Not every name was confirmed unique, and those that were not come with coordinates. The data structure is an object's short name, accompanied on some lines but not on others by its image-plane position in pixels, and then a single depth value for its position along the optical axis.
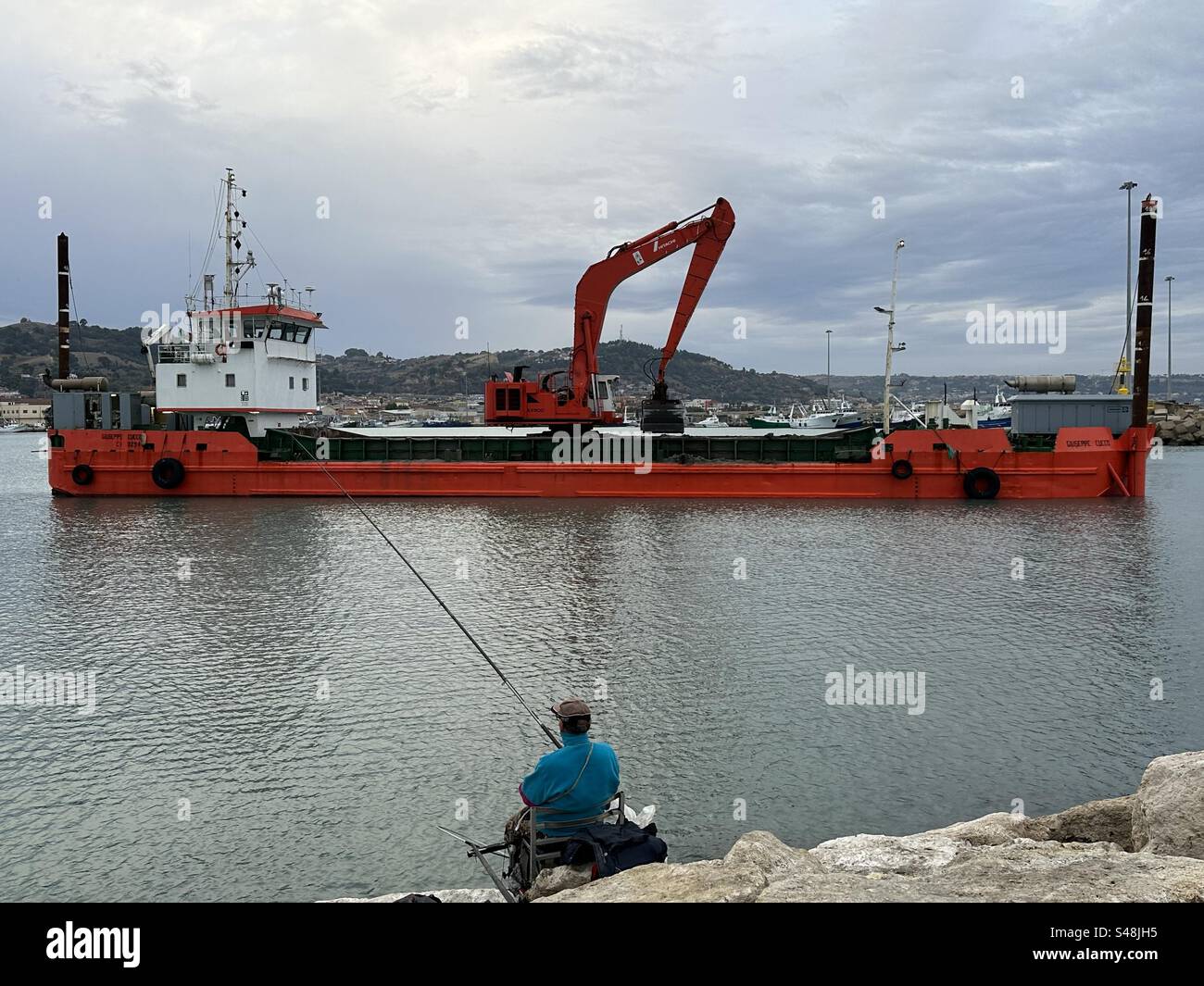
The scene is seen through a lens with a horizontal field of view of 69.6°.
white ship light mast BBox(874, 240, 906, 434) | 32.09
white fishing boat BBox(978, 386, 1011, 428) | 54.50
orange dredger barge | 27.09
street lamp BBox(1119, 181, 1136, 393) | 49.03
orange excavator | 28.94
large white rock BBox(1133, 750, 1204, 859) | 4.77
